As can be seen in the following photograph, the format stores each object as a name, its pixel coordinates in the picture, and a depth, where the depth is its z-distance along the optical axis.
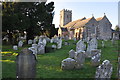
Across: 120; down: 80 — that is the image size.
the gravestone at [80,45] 10.76
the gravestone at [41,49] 12.17
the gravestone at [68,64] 6.50
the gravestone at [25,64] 4.76
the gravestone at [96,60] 7.12
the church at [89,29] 34.97
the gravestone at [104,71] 4.92
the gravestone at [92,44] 10.38
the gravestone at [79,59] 6.70
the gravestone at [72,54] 9.07
